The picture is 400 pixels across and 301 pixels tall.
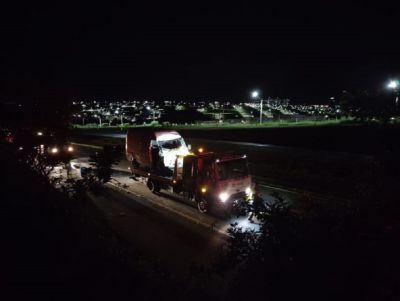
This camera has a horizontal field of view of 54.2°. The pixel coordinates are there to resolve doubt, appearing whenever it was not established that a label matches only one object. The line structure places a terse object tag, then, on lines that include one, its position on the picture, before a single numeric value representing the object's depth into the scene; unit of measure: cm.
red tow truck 1420
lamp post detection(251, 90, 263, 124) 5710
